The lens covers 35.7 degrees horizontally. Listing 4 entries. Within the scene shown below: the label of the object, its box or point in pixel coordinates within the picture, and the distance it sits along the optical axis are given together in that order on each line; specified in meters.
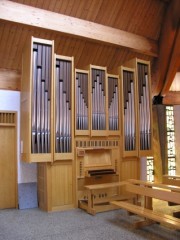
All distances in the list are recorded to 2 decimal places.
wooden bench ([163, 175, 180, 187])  5.34
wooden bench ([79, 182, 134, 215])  5.49
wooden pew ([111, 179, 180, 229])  3.89
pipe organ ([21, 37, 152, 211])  5.48
